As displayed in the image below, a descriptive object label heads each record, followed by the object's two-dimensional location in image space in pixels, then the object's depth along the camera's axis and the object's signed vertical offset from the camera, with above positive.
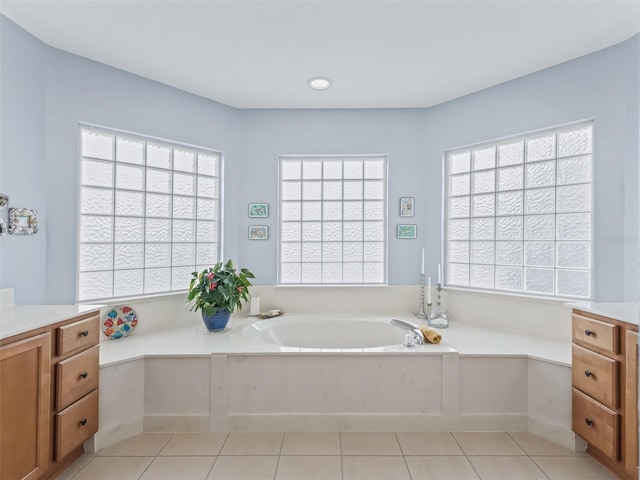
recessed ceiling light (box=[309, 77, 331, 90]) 2.55 +1.32
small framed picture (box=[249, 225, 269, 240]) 3.17 +0.10
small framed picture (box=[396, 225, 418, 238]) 3.14 +0.13
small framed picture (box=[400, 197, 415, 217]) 3.14 +0.38
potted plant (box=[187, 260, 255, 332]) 2.53 -0.43
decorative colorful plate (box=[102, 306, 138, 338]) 2.39 -0.63
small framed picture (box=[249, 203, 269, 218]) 3.17 +0.32
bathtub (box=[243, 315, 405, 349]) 2.79 -0.79
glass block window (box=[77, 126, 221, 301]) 2.45 +0.23
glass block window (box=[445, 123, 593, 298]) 2.40 +0.27
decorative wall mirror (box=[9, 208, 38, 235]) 1.96 +0.11
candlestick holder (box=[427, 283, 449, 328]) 2.71 -0.63
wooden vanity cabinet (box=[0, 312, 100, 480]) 1.34 -0.76
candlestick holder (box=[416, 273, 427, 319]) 2.96 -0.58
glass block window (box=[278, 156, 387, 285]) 3.21 +0.24
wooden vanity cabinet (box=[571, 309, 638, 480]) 1.51 -0.74
